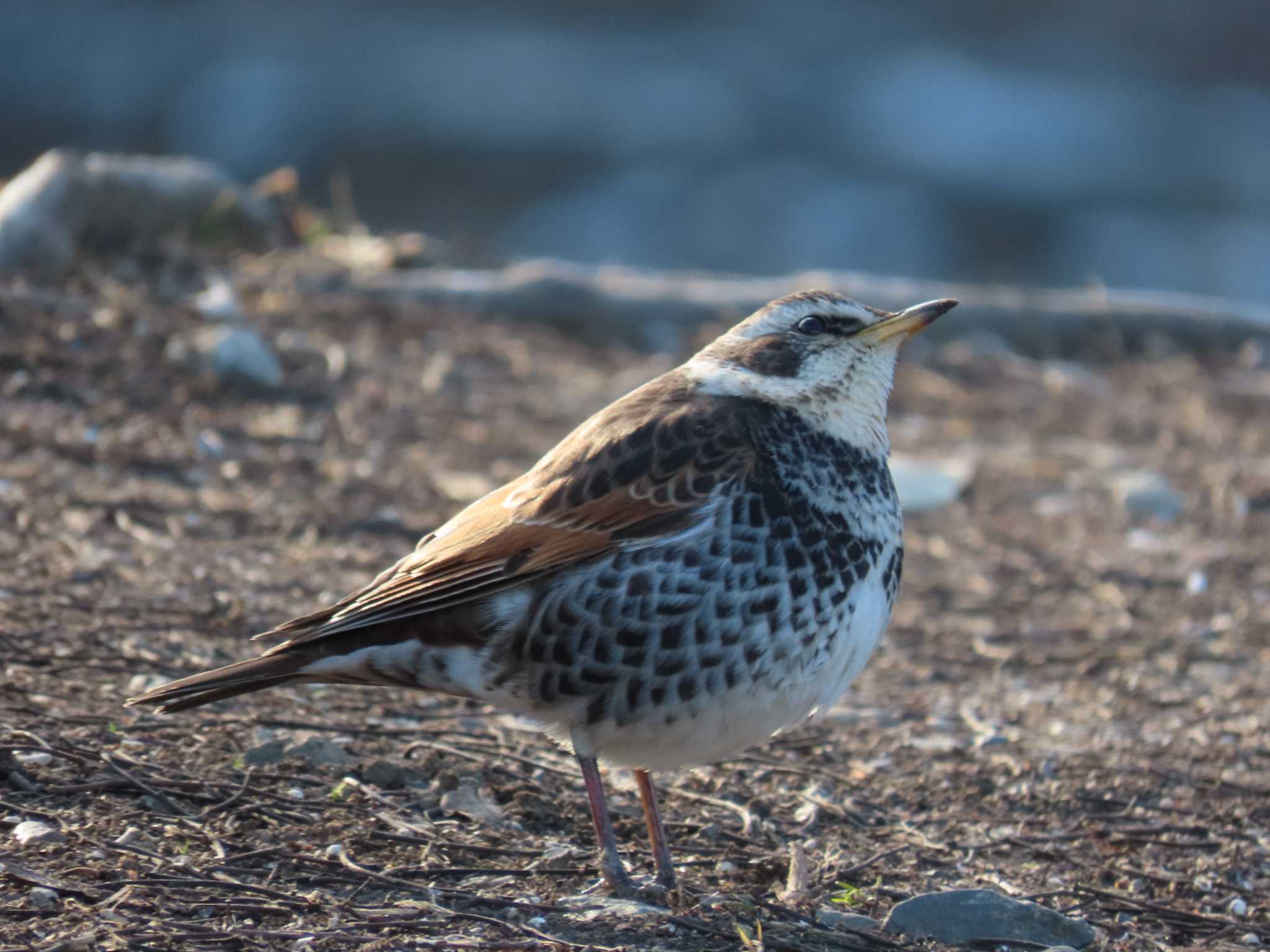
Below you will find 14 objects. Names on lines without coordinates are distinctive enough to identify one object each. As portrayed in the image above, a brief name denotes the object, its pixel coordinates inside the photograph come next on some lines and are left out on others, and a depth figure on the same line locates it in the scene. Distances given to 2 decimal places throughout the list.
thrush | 7.98
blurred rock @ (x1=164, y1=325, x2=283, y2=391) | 14.42
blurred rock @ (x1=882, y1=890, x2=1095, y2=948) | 8.02
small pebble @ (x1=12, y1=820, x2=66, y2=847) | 7.65
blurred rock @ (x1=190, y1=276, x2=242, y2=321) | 15.35
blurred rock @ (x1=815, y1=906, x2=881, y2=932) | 7.98
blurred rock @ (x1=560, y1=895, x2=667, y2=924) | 7.65
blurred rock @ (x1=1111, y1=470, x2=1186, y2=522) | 15.56
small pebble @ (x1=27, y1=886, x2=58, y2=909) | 7.13
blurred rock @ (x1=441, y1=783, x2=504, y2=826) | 8.77
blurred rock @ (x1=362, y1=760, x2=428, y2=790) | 8.98
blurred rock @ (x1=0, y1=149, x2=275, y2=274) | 15.61
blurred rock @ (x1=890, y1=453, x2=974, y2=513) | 15.37
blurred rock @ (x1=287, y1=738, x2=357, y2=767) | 9.09
